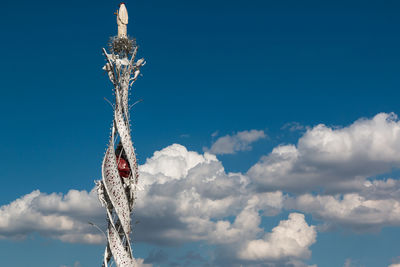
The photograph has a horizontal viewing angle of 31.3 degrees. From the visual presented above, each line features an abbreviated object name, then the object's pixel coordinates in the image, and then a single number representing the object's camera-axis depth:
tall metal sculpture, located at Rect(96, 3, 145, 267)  69.94
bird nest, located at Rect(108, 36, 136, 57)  75.94
